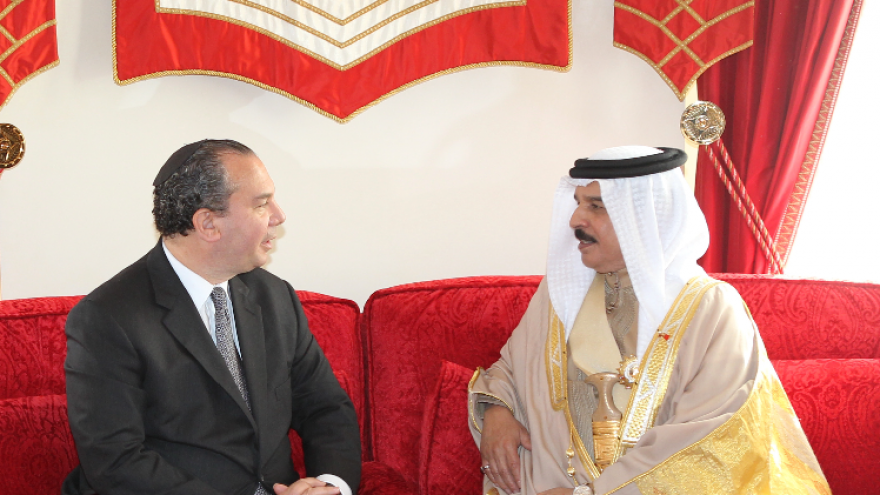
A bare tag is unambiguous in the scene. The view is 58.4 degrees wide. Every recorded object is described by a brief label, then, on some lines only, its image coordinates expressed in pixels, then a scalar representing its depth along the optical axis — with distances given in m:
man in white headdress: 2.35
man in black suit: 2.20
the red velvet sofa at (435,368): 2.61
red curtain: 3.76
